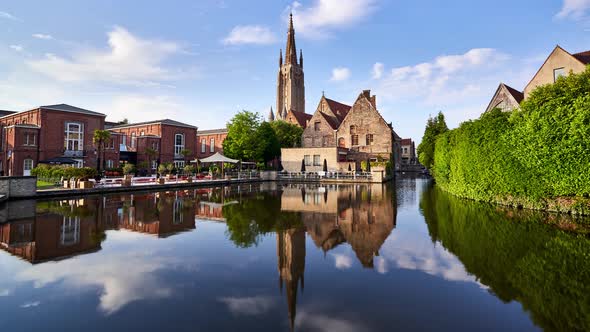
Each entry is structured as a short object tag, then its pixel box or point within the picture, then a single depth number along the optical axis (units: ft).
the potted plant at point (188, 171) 89.93
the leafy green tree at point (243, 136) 136.56
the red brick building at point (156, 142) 137.59
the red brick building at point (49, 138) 103.19
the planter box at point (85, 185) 63.72
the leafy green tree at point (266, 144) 139.44
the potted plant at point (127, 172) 73.15
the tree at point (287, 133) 163.18
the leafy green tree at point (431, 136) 121.29
